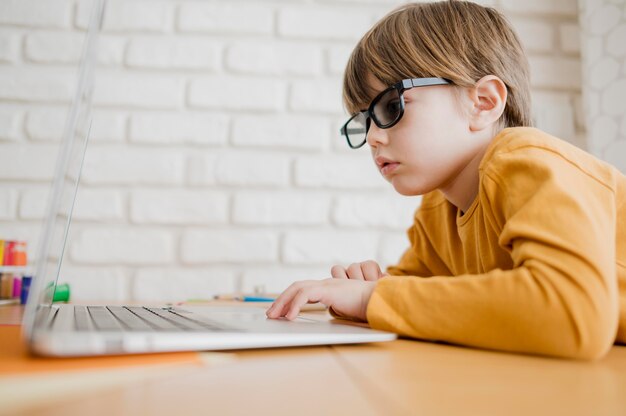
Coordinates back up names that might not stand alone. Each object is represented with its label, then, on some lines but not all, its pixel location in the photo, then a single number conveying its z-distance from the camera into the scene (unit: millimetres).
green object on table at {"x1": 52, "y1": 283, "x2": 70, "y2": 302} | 1105
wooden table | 285
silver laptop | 359
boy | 506
